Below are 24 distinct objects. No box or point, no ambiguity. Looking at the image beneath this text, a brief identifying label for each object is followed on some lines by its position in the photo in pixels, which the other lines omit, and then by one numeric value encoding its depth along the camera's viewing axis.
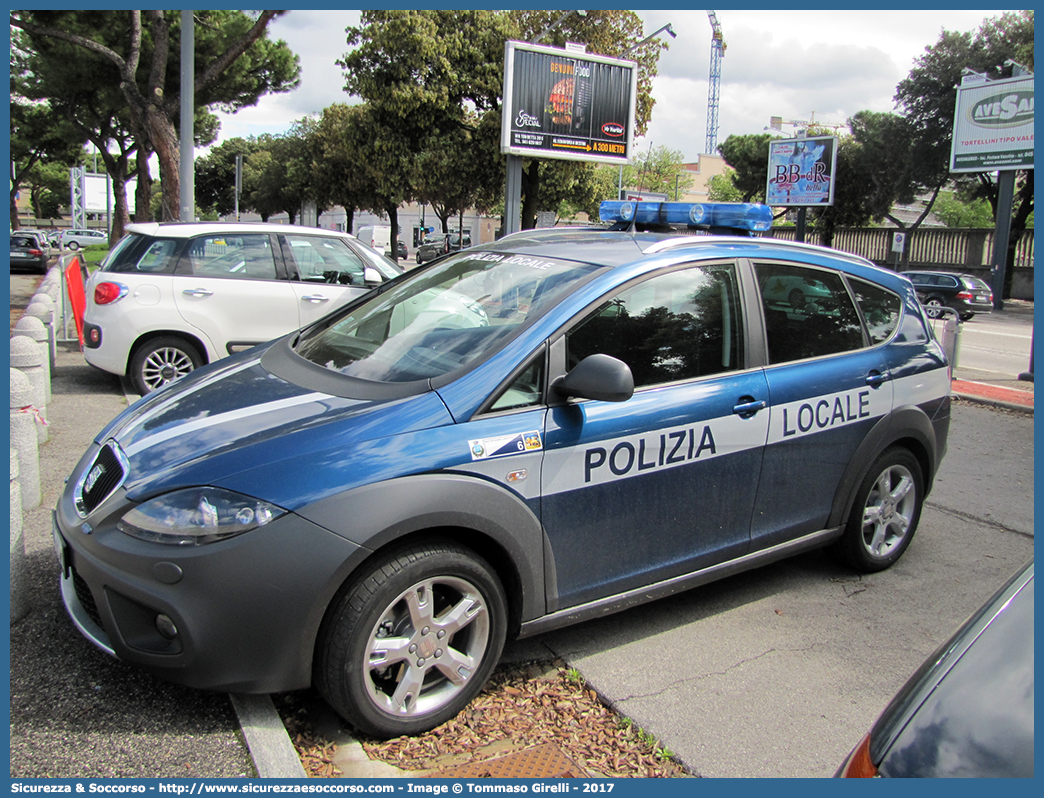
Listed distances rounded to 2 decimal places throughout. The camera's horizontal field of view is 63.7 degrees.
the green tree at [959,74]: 35.22
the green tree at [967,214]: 64.19
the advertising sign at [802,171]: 36.09
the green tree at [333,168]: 41.25
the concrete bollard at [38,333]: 7.01
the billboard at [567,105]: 20.80
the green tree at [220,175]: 71.94
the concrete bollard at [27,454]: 4.63
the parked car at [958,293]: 25.22
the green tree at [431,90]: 27.33
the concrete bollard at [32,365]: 6.11
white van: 56.19
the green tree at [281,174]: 49.74
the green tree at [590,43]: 28.27
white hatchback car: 7.80
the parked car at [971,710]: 1.35
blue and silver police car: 2.68
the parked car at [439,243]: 28.42
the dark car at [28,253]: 30.73
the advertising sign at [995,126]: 28.91
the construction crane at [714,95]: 123.06
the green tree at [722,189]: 66.22
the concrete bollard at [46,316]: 9.54
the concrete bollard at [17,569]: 3.48
